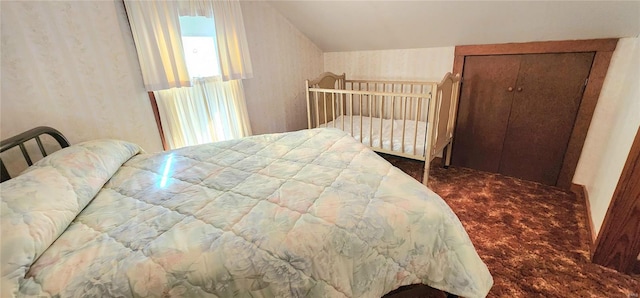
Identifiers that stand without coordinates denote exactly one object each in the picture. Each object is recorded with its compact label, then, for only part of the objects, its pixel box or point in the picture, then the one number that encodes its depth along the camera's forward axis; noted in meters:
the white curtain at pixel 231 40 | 2.24
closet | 2.19
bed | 0.81
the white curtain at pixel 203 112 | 2.15
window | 2.14
